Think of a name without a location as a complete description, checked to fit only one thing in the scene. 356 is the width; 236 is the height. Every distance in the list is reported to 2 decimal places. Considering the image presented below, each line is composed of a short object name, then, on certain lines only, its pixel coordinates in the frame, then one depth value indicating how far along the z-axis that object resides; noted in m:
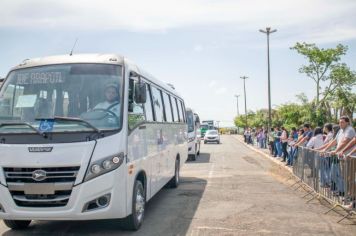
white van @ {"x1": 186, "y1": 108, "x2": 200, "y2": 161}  22.92
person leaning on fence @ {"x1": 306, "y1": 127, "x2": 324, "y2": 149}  12.96
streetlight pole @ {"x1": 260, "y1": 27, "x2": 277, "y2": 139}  37.22
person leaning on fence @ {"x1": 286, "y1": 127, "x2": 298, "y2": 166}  18.54
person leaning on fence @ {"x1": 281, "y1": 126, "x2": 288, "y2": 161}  21.09
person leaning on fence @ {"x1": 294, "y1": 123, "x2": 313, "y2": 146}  14.34
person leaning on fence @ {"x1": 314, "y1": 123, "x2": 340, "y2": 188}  9.48
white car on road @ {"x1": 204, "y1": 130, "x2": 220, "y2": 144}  50.46
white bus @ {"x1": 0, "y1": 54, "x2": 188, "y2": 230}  6.28
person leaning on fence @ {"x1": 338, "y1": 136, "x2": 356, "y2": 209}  8.02
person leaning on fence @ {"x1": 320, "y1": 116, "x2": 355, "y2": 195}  8.77
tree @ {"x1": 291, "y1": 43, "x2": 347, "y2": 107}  39.97
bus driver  6.78
